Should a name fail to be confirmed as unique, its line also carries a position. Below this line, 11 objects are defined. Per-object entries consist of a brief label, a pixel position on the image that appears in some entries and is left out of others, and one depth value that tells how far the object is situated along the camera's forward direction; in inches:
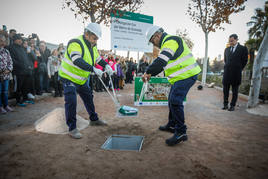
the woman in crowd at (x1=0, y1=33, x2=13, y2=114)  166.2
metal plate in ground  119.0
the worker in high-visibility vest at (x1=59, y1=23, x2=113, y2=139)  107.5
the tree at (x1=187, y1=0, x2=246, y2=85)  454.8
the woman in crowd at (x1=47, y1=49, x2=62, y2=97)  260.5
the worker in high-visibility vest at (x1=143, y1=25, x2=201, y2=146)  101.1
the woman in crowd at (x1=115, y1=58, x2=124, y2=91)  365.7
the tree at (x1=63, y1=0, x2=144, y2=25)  313.1
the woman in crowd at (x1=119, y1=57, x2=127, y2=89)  459.3
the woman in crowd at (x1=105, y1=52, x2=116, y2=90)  326.3
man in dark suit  187.6
